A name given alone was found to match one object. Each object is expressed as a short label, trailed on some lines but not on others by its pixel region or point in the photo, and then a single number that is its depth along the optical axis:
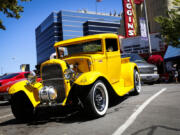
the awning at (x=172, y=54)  17.61
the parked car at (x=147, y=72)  10.90
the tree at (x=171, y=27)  15.22
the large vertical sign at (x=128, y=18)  25.38
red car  9.33
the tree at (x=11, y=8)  9.19
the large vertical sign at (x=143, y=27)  19.58
